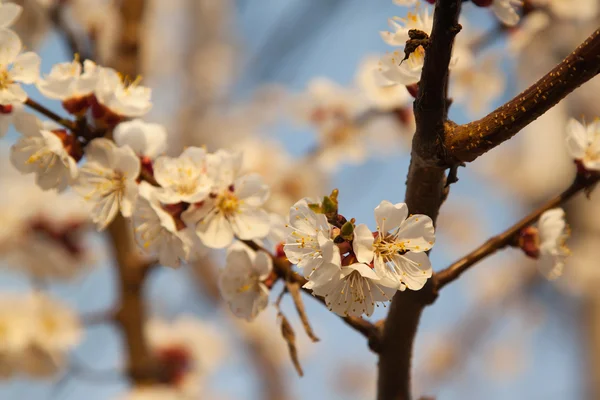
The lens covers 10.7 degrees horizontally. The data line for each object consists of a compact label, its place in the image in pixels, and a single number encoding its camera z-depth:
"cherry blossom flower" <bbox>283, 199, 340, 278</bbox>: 1.14
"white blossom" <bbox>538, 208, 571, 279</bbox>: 1.20
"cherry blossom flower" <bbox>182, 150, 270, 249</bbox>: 1.19
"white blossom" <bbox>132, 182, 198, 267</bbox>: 1.18
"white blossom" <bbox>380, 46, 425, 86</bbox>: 1.18
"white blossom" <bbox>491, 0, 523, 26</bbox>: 1.20
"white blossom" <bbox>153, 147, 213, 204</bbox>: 1.19
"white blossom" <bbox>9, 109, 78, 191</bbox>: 1.19
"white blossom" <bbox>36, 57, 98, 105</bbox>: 1.19
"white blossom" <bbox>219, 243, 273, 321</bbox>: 1.19
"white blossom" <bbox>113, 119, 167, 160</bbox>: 1.20
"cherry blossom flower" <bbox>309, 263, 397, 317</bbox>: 1.14
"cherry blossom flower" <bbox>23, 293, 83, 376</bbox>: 1.57
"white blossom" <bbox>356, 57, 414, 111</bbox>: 1.37
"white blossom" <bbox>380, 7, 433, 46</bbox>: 1.19
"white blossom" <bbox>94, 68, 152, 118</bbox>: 1.20
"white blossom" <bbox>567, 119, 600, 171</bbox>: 1.20
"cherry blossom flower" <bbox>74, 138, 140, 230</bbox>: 1.19
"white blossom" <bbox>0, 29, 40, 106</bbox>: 1.18
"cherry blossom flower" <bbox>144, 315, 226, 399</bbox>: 1.58
